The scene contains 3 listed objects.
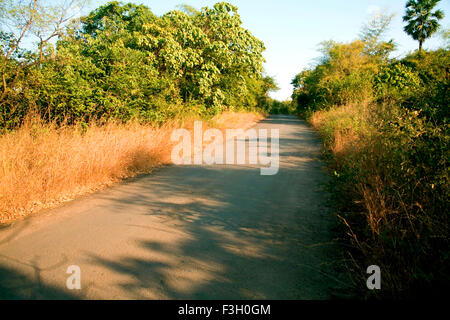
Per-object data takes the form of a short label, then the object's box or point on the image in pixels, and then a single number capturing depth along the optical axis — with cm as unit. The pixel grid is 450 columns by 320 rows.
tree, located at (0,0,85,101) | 649
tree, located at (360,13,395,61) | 3438
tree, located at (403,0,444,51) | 3569
